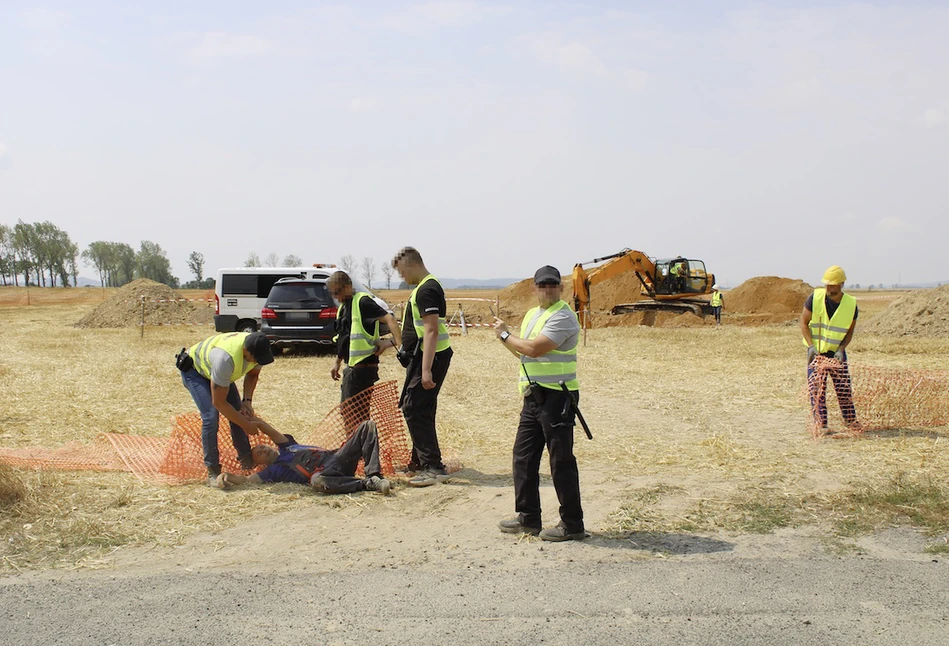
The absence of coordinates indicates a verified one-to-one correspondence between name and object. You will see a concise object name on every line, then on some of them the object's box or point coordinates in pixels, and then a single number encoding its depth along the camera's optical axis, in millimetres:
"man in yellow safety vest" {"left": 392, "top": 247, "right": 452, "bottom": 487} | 5840
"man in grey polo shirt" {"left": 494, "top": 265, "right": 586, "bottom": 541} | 4469
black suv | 14828
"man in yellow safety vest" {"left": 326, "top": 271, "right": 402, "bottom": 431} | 6223
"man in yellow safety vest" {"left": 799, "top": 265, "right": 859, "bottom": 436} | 7516
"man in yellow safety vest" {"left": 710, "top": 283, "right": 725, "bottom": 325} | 27938
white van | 17953
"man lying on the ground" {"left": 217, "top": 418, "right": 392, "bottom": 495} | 5664
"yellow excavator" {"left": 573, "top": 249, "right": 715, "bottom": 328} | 29297
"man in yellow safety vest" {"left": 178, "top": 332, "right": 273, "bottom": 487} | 5531
